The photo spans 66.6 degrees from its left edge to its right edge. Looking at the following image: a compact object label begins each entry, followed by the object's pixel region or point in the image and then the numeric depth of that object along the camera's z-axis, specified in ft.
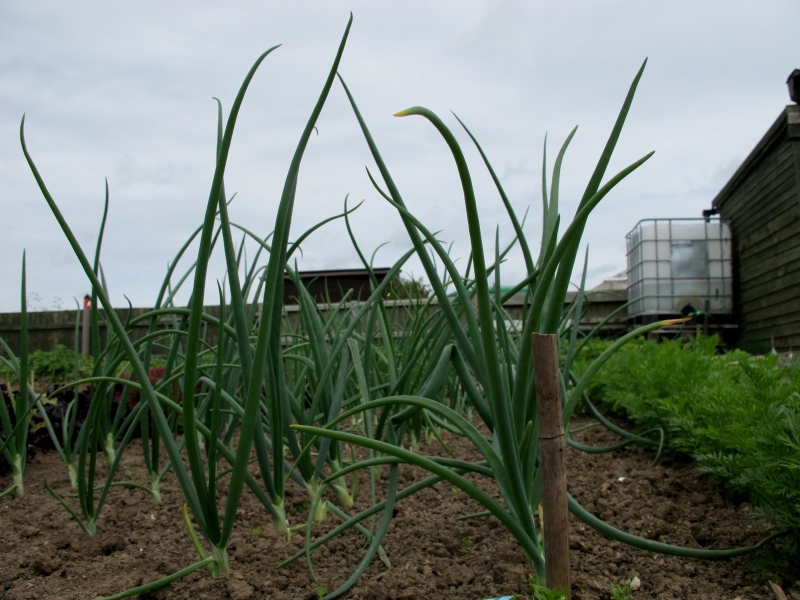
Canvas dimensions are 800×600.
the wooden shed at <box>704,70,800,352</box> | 31.04
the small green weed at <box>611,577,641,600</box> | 3.11
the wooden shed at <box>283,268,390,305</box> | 28.19
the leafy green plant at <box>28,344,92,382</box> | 15.76
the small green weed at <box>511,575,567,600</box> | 2.75
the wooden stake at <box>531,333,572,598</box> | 2.86
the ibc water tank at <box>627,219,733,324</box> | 37.06
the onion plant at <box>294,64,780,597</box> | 2.61
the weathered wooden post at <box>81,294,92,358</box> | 26.61
